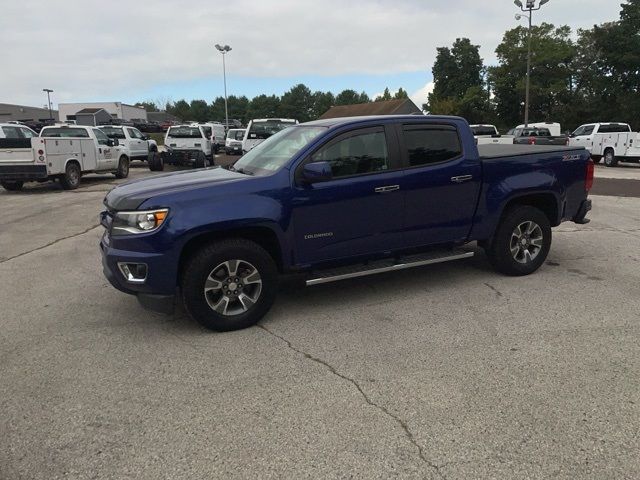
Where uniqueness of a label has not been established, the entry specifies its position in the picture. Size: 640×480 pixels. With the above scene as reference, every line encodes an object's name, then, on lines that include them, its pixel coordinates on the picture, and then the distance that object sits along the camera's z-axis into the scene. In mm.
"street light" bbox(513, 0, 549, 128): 31359
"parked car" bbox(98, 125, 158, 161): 21859
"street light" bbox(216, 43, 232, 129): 48906
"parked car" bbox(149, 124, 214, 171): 21672
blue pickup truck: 4363
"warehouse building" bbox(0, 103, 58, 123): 85700
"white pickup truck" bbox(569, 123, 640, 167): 21891
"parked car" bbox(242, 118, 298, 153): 18852
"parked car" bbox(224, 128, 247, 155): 30531
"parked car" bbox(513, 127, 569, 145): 21219
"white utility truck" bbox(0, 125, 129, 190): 14000
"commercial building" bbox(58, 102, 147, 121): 87000
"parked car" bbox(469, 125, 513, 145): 27256
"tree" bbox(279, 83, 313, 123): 139625
